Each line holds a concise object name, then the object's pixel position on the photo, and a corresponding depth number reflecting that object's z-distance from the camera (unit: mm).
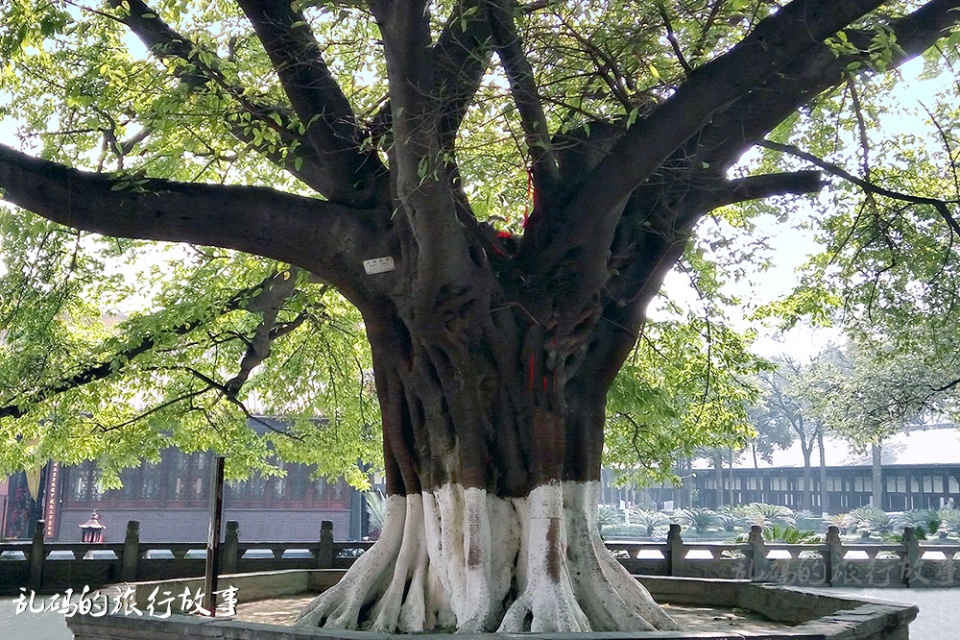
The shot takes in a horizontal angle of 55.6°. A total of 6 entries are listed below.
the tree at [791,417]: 48562
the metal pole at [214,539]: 7512
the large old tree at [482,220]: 7336
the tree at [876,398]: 27297
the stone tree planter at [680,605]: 6430
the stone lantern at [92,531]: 25172
